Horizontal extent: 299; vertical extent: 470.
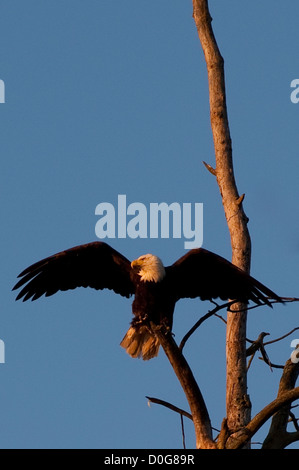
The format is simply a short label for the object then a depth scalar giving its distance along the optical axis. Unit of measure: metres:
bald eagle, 20.23
